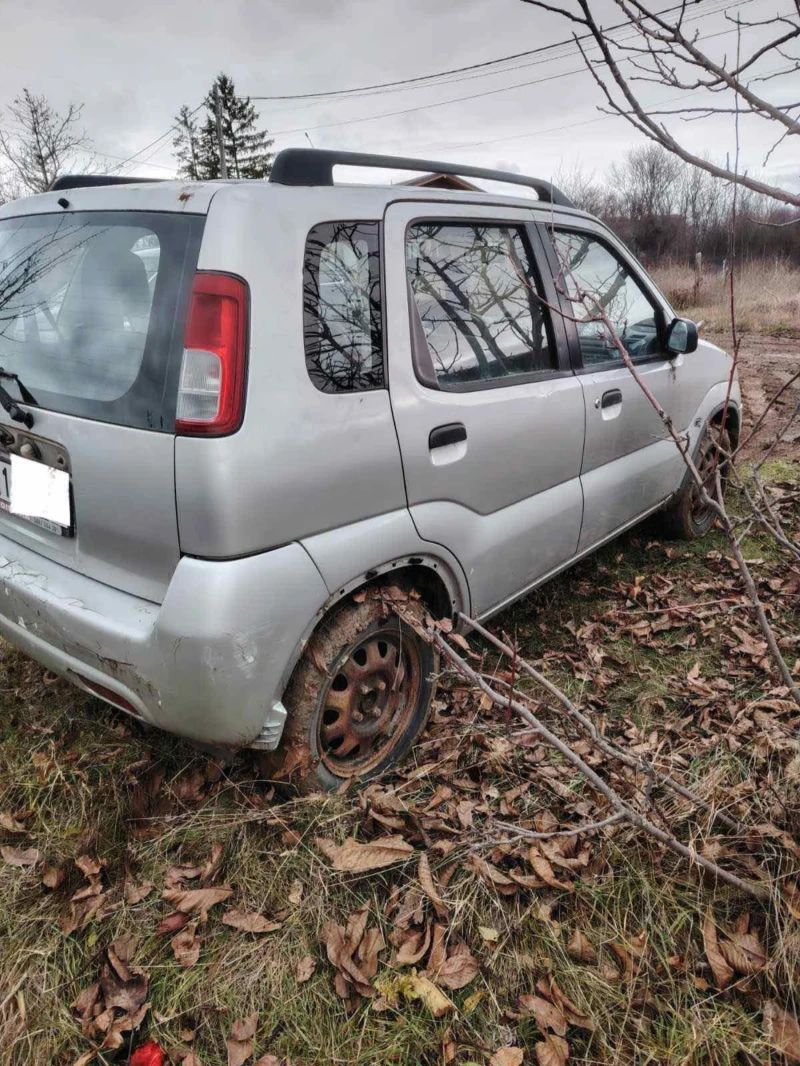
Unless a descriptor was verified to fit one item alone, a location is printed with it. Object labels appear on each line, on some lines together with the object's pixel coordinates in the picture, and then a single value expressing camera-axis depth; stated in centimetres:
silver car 178
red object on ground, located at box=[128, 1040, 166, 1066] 164
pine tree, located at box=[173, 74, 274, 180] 4075
